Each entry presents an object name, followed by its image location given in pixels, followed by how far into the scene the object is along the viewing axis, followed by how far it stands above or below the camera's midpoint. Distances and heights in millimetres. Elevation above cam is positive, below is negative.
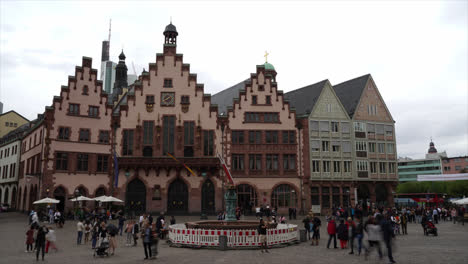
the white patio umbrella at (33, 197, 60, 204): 37625 -737
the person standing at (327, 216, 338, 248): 21552 -1921
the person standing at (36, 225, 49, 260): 18000 -2246
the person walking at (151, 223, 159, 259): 18222 -2306
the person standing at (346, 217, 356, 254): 19719 -2002
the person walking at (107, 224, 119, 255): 20031 -2093
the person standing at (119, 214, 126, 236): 28625 -2048
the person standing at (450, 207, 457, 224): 41481 -2112
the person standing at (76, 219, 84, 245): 23383 -2330
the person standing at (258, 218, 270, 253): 20633 -2171
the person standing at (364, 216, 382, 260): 16719 -1841
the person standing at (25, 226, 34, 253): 20516 -2346
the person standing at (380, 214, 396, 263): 16078 -1648
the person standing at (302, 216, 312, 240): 25295 -2050
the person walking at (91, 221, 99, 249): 21750 -2305
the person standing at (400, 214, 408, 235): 29127 -2122
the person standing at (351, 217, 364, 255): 19297 -1981
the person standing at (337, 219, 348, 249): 21250 -2163
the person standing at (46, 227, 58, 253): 19167 -2242
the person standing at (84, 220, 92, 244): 24866 -2362
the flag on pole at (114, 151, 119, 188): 44119 +2647
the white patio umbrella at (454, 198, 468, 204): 43944 -771
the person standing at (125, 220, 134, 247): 23531 -2417
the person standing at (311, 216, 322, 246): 23016 -2116
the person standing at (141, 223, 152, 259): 18219 -2115
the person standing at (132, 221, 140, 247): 23516 -2241
